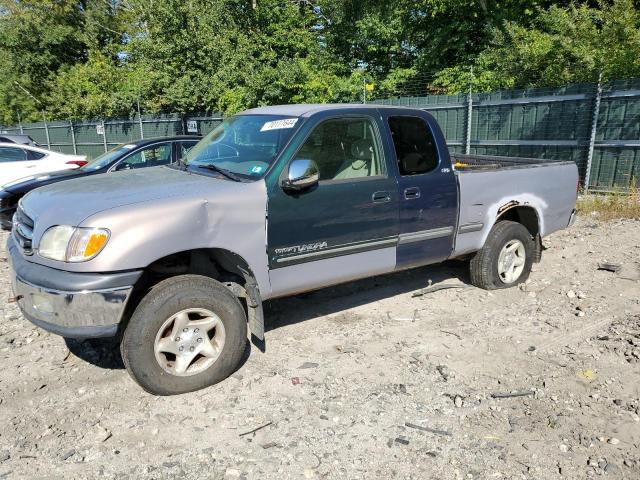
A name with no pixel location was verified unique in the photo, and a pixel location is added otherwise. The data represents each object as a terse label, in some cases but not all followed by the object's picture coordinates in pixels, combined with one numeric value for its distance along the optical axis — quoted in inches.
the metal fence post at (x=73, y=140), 982.4
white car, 414.6
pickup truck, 124.0
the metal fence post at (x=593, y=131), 401.7
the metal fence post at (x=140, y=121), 826.2
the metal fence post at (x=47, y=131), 1053.3
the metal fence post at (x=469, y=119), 487.5
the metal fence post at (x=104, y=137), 907.5
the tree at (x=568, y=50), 407.5
